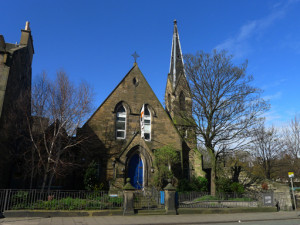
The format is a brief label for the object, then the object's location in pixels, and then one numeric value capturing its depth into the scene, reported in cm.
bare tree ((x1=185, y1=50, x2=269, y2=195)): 1891
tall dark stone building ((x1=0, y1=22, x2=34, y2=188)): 1374
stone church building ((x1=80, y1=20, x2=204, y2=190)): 1795
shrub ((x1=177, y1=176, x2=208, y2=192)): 1864
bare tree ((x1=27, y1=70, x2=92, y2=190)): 1473
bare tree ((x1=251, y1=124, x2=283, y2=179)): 2892
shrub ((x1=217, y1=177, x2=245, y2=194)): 1891
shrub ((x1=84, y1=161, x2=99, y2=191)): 1617
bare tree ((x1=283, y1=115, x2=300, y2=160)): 2866
